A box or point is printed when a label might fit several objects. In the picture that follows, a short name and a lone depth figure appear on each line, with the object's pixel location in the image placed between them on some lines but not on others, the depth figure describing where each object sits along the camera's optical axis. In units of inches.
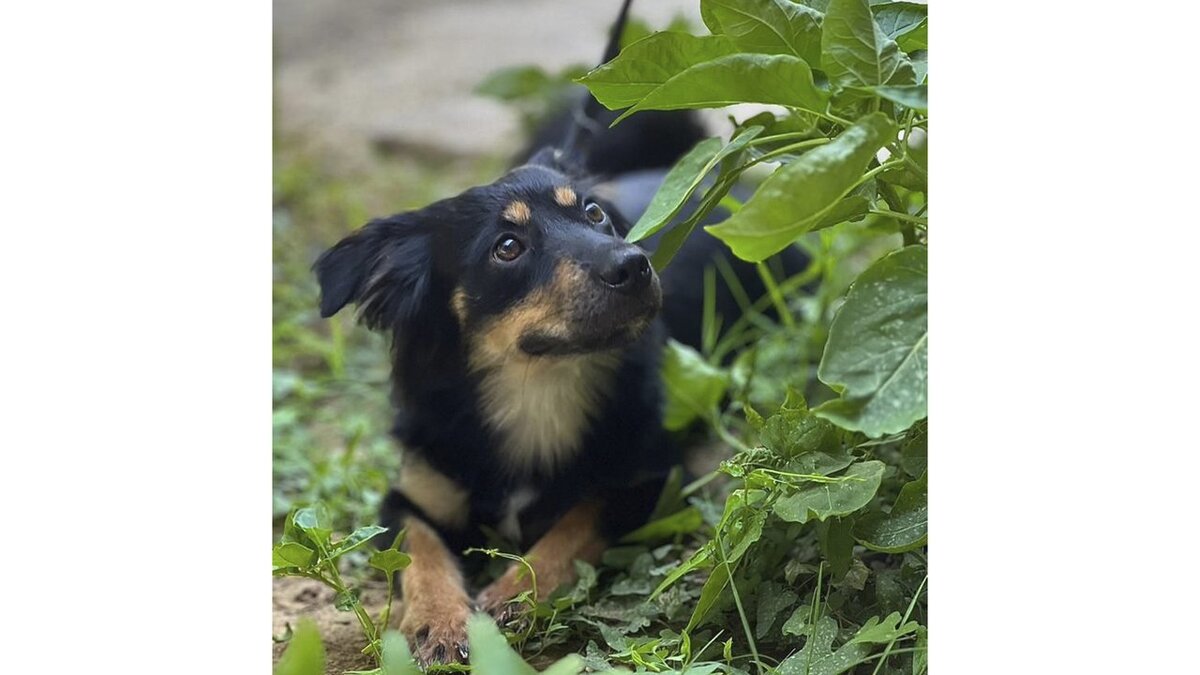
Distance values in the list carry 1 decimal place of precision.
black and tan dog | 71.3
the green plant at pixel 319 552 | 67.4
